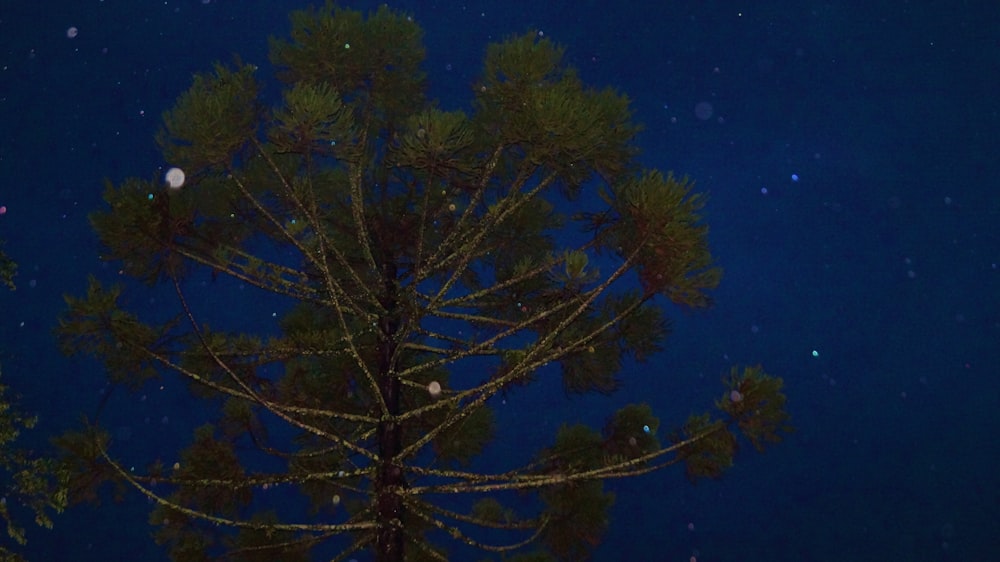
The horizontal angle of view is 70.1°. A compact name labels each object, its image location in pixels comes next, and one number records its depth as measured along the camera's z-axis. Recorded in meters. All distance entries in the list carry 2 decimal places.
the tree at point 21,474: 7.34
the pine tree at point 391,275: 6.15
